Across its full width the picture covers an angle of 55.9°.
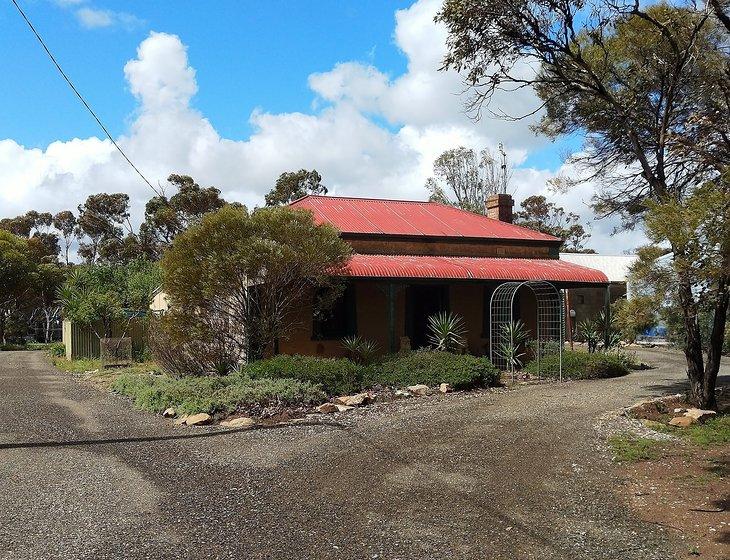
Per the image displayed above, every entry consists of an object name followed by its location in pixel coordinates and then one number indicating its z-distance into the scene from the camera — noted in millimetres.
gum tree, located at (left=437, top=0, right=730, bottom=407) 9586
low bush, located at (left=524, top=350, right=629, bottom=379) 15570
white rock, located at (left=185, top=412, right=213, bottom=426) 10680
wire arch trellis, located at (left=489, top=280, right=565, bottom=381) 16234
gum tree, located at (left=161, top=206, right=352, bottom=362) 13414
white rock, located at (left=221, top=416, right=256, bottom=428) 10414
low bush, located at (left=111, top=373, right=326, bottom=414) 11312
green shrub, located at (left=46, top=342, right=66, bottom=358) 28375
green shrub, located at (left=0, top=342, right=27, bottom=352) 37131
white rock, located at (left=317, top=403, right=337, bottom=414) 11281
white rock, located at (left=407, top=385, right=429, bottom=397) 12930
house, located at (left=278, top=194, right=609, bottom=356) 16375
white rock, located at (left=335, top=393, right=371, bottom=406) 11836
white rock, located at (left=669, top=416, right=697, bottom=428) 9851
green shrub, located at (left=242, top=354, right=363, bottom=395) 12461
